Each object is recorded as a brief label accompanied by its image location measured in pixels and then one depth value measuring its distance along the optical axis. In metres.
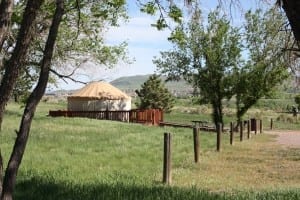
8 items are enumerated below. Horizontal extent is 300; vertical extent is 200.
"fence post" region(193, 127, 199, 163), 16.32
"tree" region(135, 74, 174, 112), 73.50
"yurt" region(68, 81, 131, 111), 50.44
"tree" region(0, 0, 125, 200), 6.91
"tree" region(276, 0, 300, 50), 5.26
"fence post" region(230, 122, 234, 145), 24.62
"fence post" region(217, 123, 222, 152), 20.70
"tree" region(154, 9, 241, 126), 41.88
